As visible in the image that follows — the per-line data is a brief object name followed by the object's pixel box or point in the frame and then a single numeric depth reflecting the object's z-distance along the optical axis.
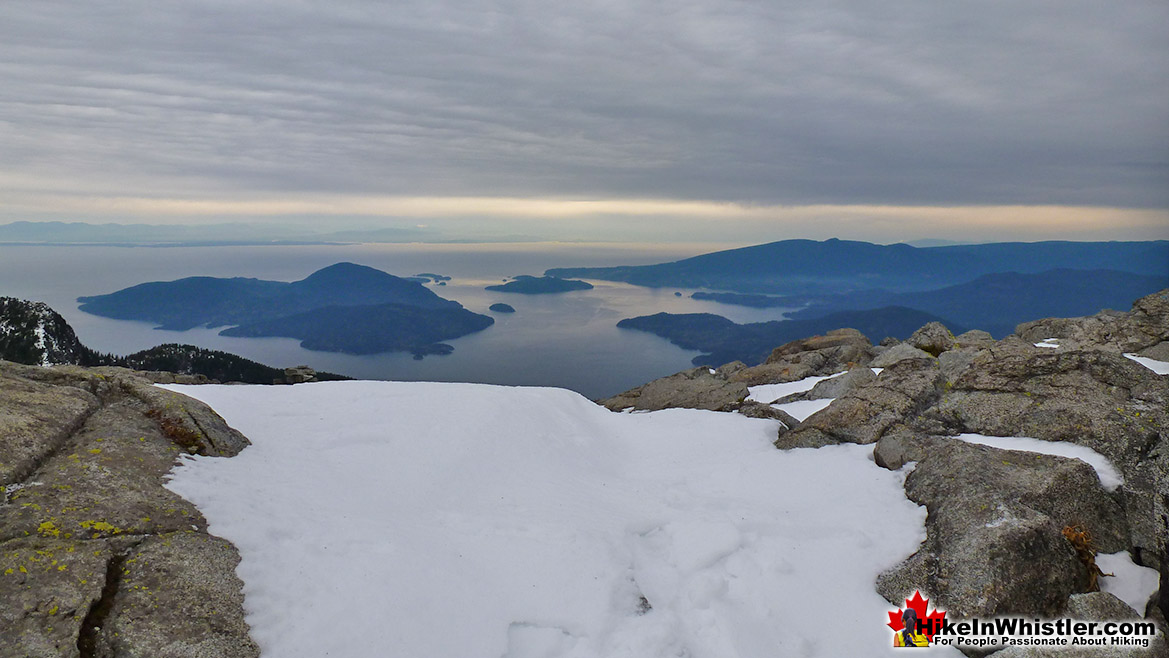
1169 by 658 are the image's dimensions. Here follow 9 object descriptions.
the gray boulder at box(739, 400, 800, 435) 18.92
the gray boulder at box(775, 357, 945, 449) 16.08
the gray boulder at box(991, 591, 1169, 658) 7.26
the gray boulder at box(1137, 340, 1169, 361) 22.23
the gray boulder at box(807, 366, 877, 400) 21.97
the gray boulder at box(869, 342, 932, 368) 26.69
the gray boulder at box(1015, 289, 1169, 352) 24.16
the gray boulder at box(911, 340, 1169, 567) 10.28
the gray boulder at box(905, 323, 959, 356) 29.08
